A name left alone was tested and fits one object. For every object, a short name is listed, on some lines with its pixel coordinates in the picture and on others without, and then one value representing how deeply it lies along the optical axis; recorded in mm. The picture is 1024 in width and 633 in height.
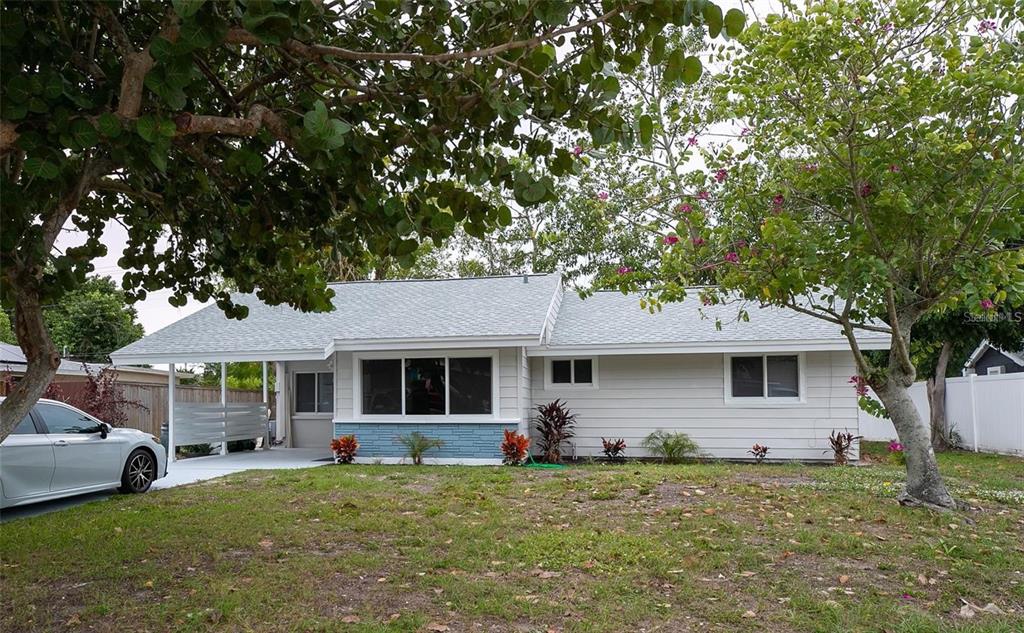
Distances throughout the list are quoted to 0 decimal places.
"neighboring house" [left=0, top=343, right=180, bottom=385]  17456
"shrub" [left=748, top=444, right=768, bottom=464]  14125
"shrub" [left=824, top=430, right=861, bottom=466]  13812
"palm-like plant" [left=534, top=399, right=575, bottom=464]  14391
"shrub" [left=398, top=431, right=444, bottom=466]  14008
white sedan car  8828
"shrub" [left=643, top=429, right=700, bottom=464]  14367
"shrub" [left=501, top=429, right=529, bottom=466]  13714
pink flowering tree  7137
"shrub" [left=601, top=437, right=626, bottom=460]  14688
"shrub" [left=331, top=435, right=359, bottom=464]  14211
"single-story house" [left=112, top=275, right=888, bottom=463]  14203
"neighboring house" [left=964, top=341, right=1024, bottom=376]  23059
